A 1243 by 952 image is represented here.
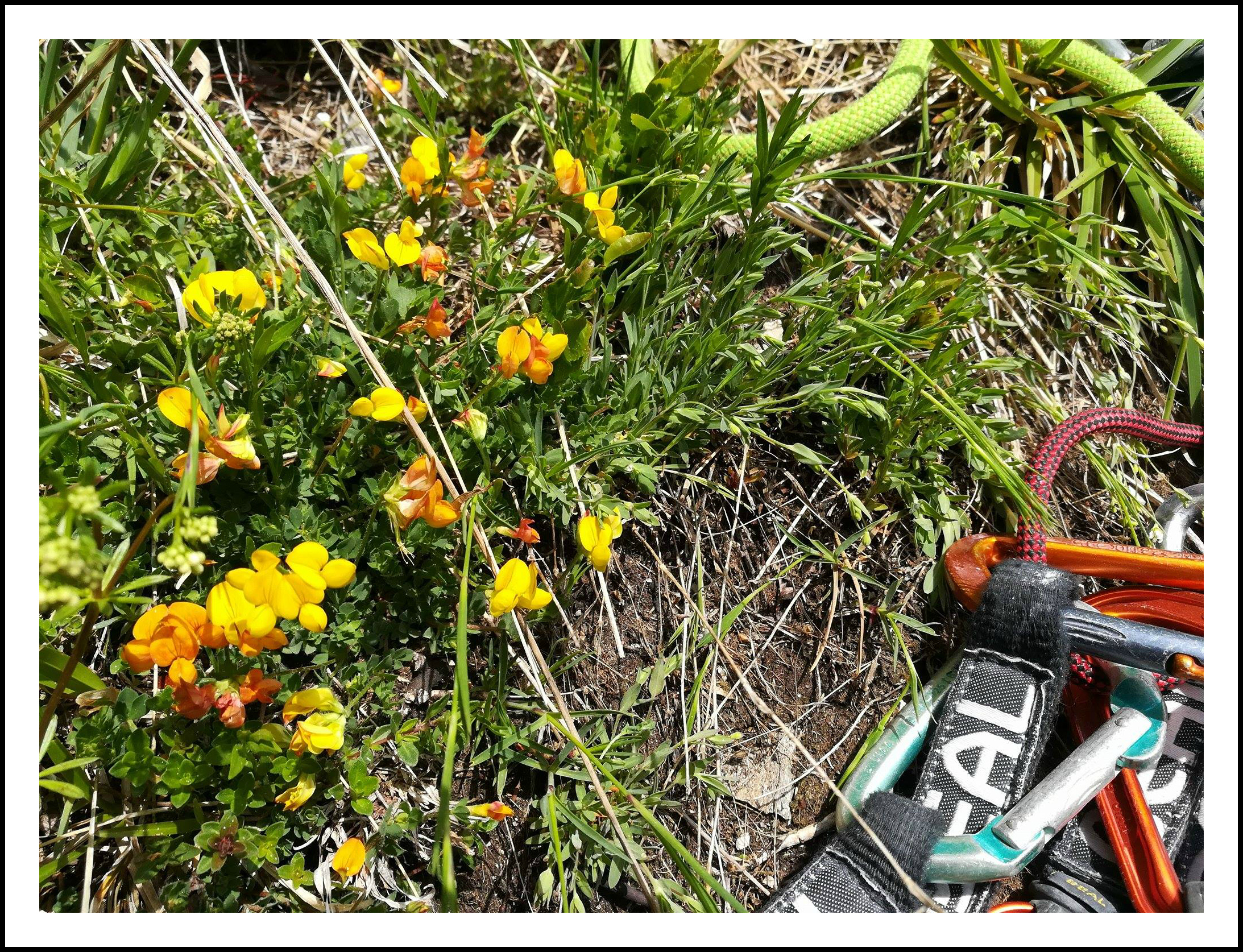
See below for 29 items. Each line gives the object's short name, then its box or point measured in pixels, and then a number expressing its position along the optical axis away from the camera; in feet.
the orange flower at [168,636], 0.60
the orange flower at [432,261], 0.69
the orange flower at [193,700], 0.62
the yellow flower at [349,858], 0.66
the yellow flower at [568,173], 0.71
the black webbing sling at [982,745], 0.73
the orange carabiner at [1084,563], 0.78
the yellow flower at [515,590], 0.65
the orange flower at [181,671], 0.60
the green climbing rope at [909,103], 0.84
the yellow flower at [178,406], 0.61
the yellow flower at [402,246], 0.67
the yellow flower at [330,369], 0.67
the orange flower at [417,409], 0.67
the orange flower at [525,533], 0.67
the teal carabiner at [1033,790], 0.72
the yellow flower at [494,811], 0.69
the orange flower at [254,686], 0.64
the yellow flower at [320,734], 0.64
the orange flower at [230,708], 0.62
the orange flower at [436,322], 0.68
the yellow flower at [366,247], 0.67
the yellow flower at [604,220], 0.70
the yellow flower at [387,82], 0.78
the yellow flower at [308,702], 0.65
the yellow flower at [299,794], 0.66
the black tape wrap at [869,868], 0.72
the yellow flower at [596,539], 0.68
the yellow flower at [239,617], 0.60
